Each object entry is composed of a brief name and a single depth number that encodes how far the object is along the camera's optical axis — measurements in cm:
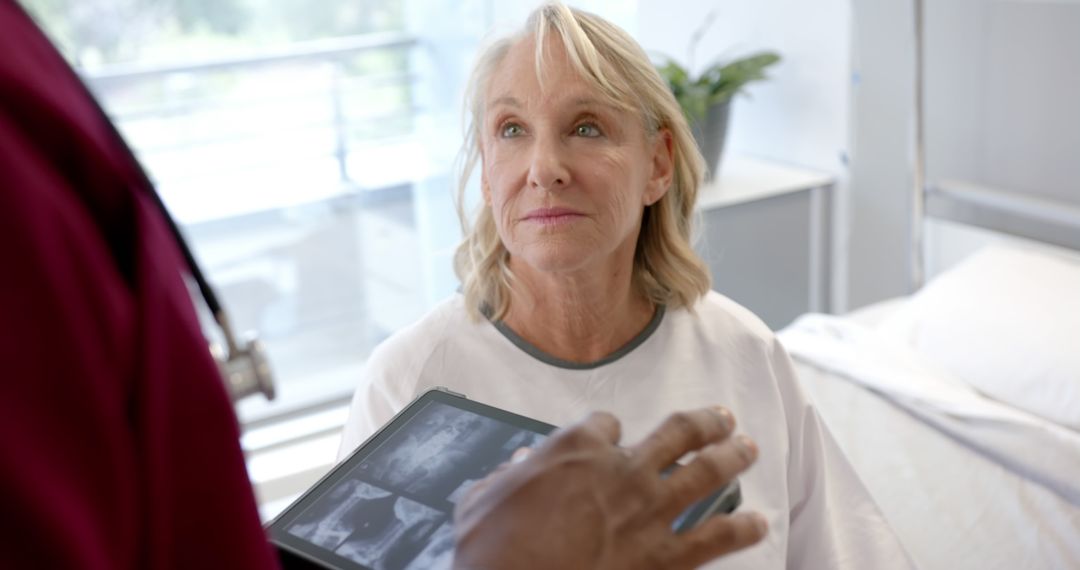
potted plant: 275
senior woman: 125
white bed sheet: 164
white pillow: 197
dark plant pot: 276
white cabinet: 271
